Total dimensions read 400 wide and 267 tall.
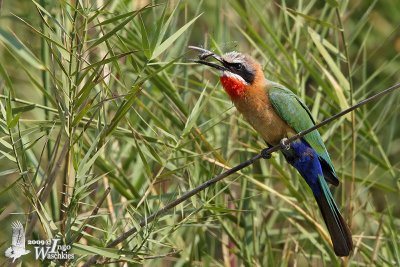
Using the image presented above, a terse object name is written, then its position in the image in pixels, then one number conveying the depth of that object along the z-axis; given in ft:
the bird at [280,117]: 22.65
